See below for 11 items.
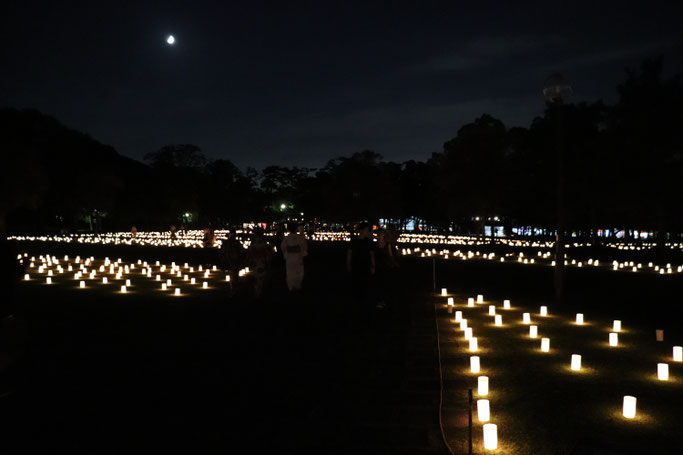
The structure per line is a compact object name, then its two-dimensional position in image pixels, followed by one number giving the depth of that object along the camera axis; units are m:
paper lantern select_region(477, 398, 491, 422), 5.61
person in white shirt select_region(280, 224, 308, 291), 15.10
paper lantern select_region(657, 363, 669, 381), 7.15
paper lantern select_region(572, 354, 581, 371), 7.67
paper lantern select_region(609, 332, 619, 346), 9.17
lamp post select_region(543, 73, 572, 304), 13.35
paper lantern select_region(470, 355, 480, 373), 7.59
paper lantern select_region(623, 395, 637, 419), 5.75
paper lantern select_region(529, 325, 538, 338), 9.82
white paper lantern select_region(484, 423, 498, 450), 4.95
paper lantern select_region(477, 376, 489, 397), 6.50
